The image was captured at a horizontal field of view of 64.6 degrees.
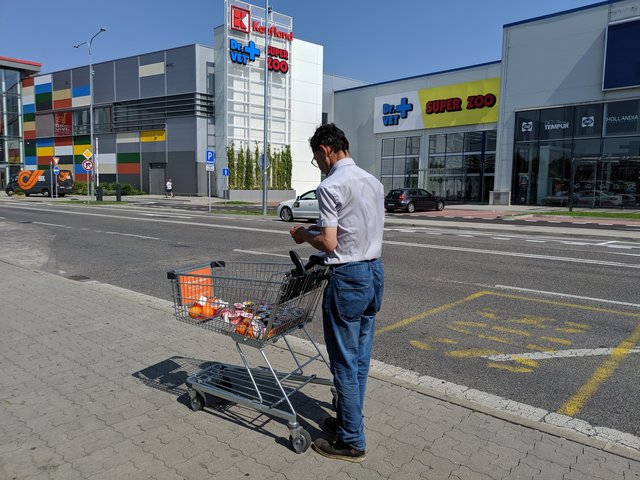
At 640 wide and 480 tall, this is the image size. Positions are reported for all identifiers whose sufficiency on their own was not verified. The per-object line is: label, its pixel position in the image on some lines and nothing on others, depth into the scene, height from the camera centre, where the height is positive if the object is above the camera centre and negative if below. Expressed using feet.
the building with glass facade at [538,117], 96.22 +17.14
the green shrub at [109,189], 155.84 -1.07
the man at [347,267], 9.76 -1.48
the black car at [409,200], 93.91 -1.51
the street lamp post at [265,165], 86.49 +4.15
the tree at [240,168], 141.49 +5.64
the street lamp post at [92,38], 135.33 +39.95
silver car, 72.28 -2.77
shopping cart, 11.01 -2.97
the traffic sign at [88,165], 106.48 +4.19
